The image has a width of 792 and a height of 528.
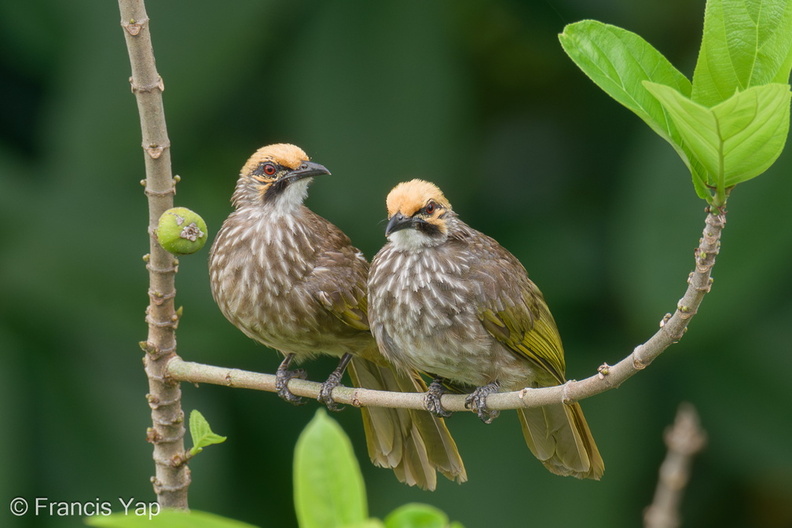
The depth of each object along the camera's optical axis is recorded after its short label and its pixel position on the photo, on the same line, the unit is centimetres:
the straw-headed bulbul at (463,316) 756
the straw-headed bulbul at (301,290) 822
